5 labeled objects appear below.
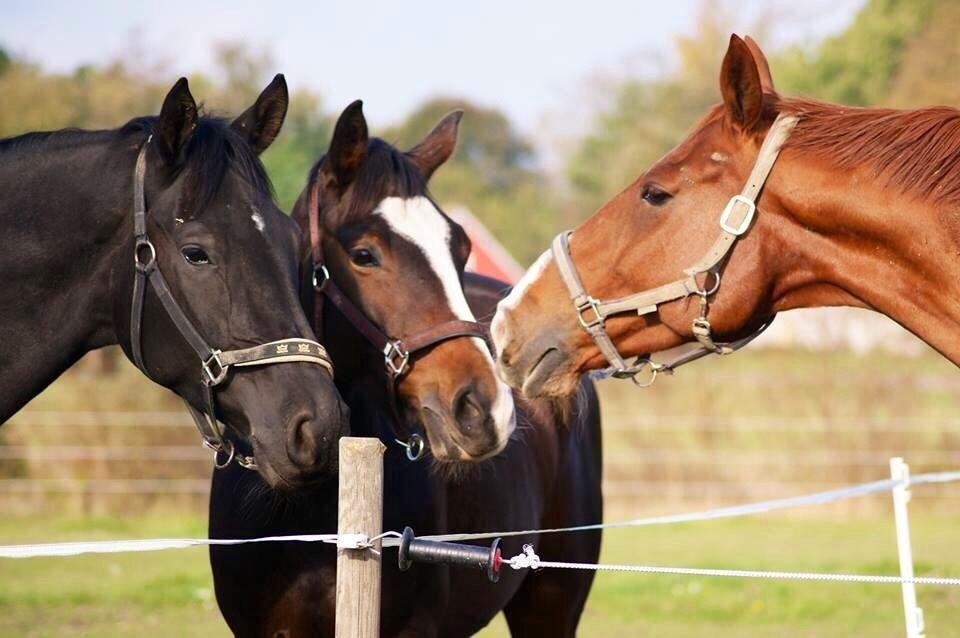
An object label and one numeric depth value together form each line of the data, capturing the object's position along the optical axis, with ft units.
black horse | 20.44
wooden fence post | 18.10
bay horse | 23.67
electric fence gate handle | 18.99
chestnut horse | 19.36
